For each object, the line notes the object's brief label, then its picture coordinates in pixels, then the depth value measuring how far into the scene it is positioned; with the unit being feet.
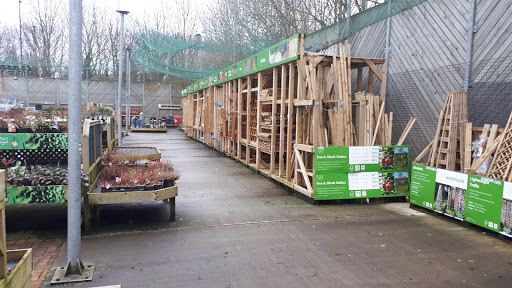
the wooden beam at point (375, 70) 29.14
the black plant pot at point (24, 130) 21.97
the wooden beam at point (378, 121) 26.35
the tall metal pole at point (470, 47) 23.67
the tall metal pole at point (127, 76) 82.45
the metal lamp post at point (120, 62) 55.52
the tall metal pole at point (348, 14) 32.81
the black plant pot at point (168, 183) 21.13
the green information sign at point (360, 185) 25.02
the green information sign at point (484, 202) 18.67
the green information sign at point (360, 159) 25.02
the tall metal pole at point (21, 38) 114.83
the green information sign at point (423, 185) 22.85
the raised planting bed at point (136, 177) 19.83
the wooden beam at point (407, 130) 25.87
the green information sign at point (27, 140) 19.20
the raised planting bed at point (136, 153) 28.19
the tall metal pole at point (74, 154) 13.33
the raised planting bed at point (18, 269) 7.18
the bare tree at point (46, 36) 121.39
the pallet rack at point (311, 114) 26.04
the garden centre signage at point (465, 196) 18.39
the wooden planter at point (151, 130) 96.91
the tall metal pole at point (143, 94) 116.37
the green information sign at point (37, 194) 16.90
